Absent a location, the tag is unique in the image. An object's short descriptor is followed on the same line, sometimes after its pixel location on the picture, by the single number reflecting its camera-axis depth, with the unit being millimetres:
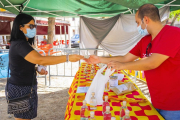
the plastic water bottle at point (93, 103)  1946
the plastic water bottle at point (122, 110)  1654
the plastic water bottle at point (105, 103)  1824
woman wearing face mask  2068
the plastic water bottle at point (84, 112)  1687
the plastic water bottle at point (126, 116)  1433
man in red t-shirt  1594
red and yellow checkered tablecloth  1739
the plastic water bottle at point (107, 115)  1541
